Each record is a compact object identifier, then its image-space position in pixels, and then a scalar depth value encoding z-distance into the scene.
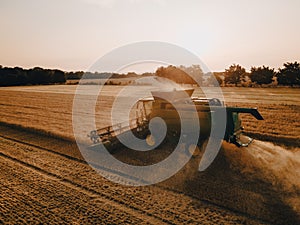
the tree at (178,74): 51.41
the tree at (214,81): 56.38
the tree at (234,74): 59.38
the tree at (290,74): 46.66
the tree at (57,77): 80.44
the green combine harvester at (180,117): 9.34
